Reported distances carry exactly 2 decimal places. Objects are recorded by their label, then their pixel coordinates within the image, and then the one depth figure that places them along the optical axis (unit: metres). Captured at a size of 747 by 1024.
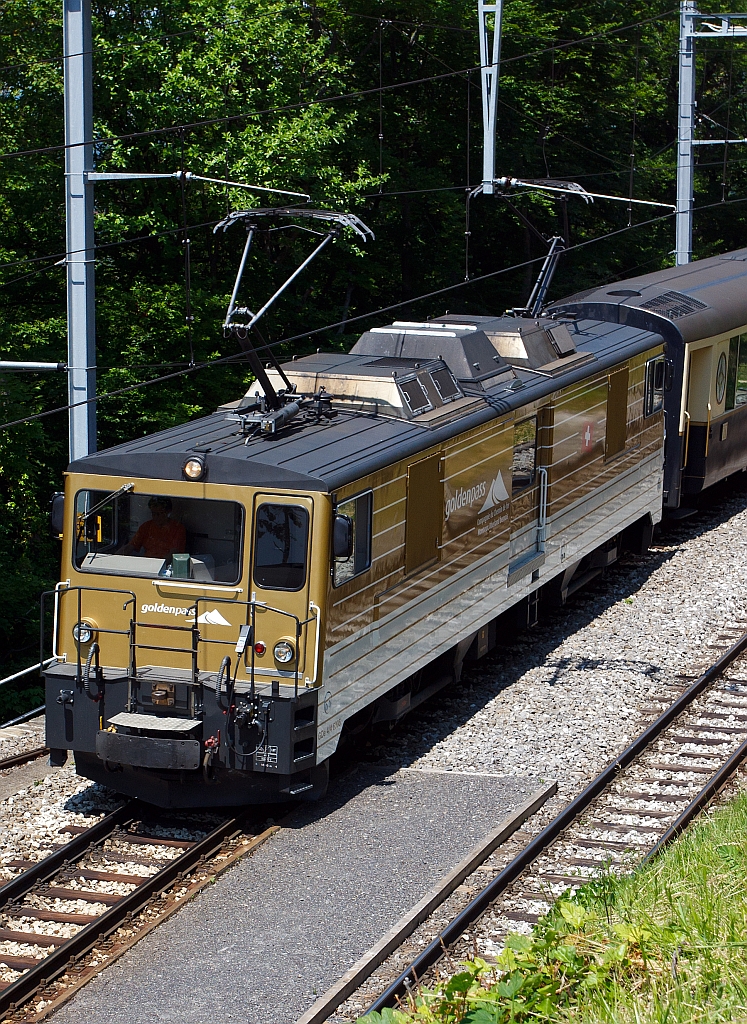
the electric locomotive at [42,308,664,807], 18.92
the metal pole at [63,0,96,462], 23.81
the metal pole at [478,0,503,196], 33.75
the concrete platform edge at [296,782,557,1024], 14.48
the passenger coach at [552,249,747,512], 35.69
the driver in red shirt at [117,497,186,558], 19.77
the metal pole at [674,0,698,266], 46.06
